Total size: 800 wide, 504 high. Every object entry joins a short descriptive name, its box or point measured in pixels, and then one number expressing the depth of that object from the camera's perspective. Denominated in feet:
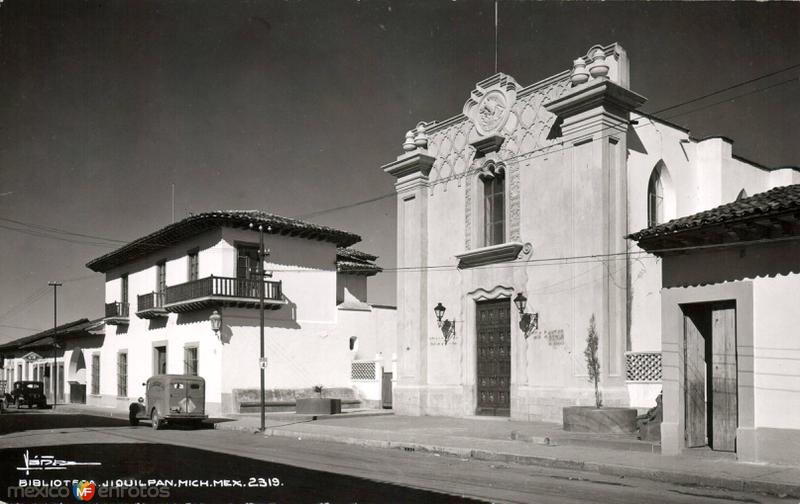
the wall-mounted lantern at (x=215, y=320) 92.53
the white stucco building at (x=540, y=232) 63.00
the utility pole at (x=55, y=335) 147.16
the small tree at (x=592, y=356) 61.31
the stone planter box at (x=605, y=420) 51.80
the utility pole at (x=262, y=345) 69.90
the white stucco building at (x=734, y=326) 39.80
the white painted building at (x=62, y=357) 137.69
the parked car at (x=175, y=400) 75.46
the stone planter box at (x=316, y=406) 86.02
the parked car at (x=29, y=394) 132.16
